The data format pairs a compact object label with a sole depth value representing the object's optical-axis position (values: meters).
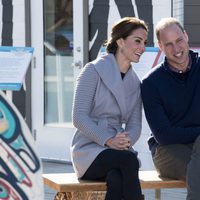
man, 9.01
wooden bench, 8.75
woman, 8.50
